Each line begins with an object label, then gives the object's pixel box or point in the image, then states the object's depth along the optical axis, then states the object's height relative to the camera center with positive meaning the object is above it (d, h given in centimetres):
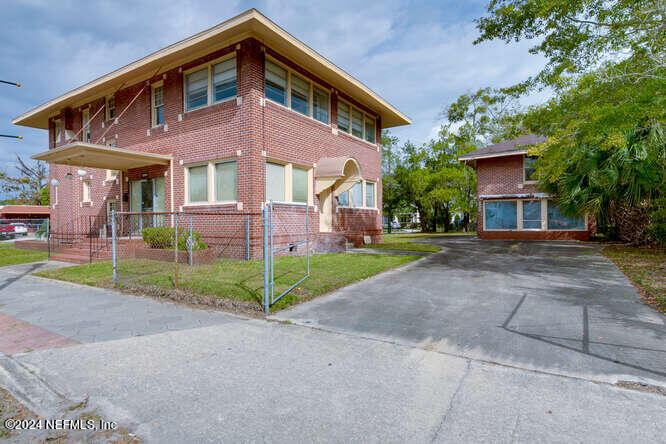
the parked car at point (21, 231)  3036 -93
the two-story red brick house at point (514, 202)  2048 +88
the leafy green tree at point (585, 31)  830 +483
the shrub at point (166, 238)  1041 -58
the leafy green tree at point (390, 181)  3838 +404
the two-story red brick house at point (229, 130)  1066 +328
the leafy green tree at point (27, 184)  4360 +476
